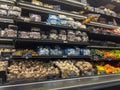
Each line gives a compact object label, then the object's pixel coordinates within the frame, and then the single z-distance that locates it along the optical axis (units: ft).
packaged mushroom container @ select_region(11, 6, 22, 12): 4.86
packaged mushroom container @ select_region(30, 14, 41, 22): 5.10
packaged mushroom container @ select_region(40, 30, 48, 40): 5.23
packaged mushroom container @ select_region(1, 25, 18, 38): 4.46
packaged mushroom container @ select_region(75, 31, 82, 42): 6.02
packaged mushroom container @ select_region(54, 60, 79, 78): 4.86
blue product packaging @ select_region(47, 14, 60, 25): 5.49
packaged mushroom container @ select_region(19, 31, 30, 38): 4.80
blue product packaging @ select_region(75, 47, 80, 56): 5.93
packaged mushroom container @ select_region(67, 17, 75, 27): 5.91
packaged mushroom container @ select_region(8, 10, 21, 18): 4.67
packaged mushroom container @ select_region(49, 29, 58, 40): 5.38
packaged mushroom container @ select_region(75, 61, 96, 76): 5.40
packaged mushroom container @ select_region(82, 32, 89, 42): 6.24
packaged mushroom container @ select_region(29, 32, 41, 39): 4.97
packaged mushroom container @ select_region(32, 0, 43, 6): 5.69
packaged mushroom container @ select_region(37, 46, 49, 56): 5.12
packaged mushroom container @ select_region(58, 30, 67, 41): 5.62
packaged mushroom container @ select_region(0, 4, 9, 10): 4.76
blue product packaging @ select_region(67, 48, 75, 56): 5.72
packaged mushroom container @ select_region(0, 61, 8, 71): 4.04
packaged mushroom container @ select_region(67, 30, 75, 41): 5.87
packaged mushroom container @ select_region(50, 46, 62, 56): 5.38
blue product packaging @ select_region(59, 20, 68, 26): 5.68
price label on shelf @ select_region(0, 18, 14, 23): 4.76
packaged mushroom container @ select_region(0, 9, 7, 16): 4.62
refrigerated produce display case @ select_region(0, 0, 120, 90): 4.13
